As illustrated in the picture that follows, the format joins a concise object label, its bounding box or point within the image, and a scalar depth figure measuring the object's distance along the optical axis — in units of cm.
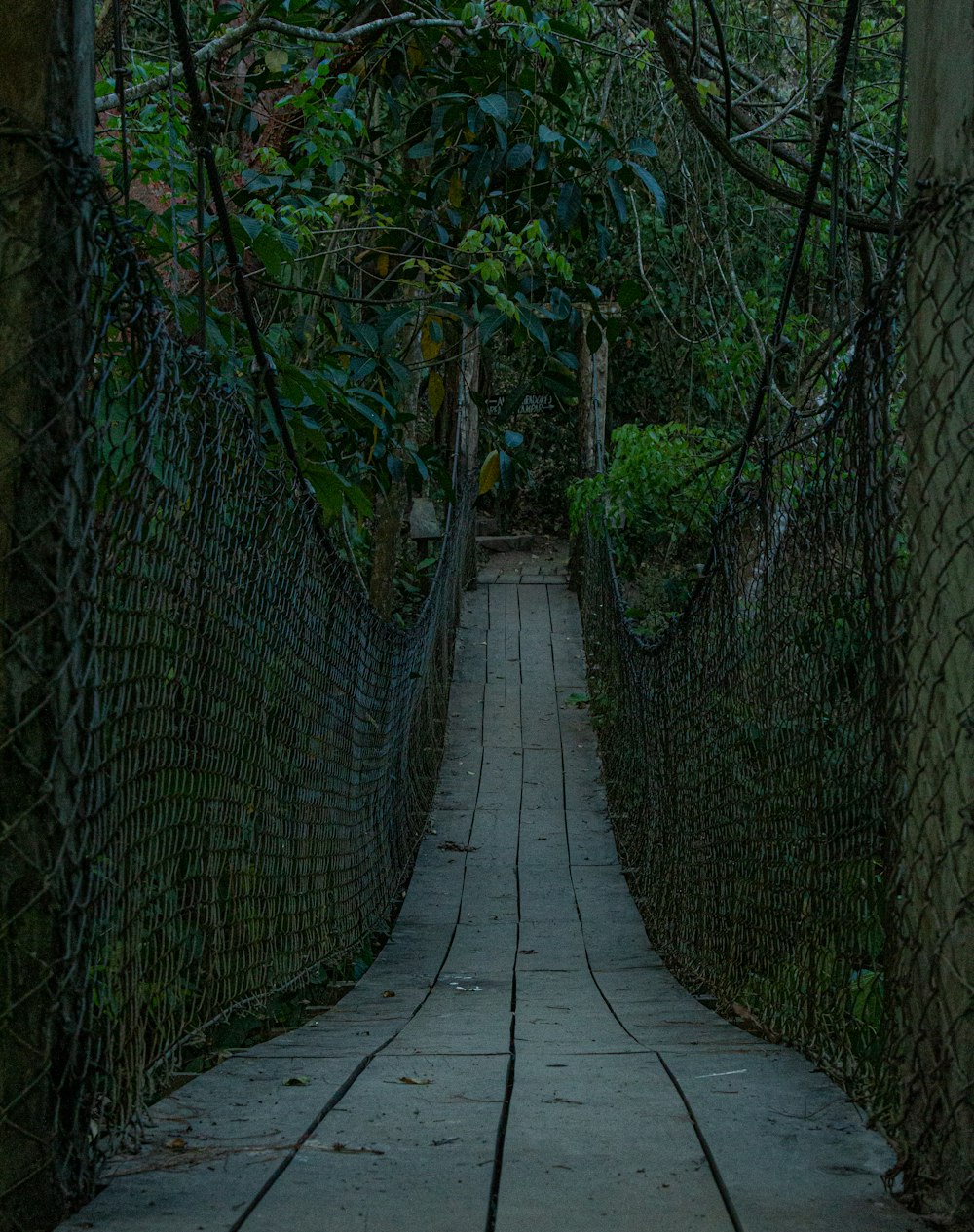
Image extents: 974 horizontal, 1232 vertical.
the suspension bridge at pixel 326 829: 491
